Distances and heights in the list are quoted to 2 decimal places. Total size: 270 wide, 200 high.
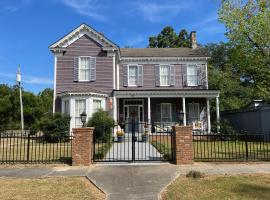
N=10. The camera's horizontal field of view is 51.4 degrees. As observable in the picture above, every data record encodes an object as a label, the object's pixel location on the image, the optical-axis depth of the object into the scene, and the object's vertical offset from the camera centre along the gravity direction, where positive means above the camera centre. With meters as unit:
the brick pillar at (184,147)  10.38 -1.02
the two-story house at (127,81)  22.31 +3.30
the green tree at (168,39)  54.75 +15.82
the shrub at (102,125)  18.41 -0.35
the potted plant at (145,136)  18.98 -1.13
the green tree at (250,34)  21.23 +6.79
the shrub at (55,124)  19.45 -0.28
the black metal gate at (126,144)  11.39 -1.43
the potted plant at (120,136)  18.96 -1.10
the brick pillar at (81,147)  10.35 -1.00
